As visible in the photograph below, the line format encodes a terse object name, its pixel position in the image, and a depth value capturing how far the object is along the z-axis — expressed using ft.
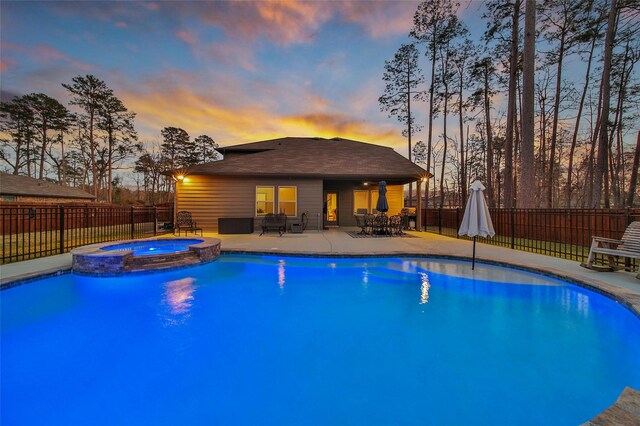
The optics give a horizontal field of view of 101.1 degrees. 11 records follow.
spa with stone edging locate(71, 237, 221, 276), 18.71
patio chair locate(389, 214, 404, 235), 37.60
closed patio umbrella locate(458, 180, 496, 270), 19.39
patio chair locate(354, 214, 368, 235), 38.21
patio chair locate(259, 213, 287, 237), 38.50
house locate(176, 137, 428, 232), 40.42
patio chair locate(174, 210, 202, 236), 36.80
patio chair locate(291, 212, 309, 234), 40.22
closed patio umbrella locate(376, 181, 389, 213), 36.70
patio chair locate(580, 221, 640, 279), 15.70
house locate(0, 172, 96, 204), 59.00
